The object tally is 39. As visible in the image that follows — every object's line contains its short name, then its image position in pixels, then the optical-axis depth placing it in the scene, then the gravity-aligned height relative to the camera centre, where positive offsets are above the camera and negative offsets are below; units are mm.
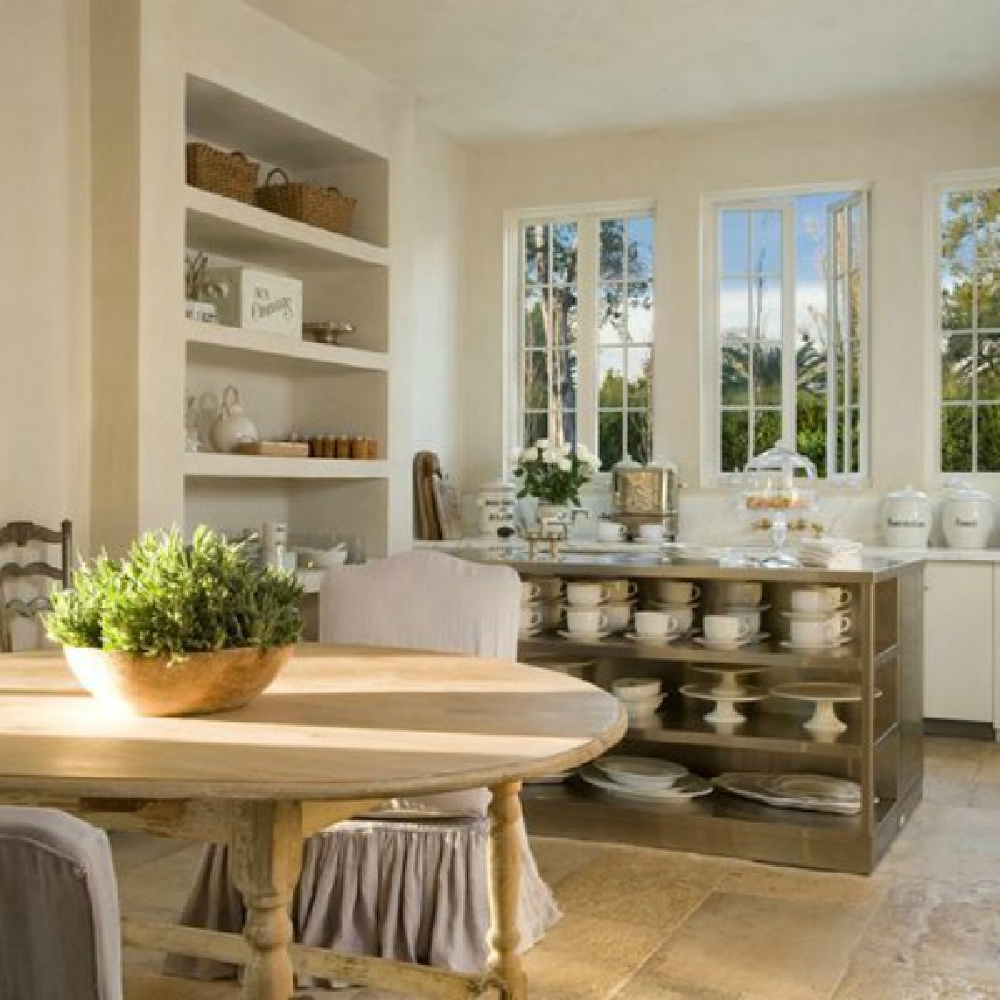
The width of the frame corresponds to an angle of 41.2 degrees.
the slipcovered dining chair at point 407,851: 2766 -787
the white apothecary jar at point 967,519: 5852 -189
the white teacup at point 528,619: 4043 -436
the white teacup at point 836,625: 3727 -419
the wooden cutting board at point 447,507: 6480 -155
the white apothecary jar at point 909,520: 5953 -197
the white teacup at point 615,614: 4020 -417
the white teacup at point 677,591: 3959 -345
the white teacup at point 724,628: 3789 -433
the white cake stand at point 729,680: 3859 -596
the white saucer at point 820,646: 3709 -477
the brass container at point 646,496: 6457 -97
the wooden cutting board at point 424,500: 6461 -115
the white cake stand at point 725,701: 3828 -649
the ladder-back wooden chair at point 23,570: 3936 -281
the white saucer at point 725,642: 3795 -477
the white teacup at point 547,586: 4102 -339
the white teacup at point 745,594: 3930 -348
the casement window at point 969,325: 6148 +703
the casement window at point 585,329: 6828 +768
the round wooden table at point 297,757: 1549 -349
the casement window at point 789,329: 6398 +725
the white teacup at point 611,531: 6457 -268
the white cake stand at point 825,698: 3725 -624
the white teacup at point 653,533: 6425 -275
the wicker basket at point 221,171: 4680 +1095
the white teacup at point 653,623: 3879 -430
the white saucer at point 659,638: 3885 -473
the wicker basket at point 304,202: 5199 +1086
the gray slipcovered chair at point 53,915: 917 -304
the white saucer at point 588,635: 3949 -475
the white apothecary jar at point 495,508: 6676 -160
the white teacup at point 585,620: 3953 -429
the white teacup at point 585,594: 3945 -349
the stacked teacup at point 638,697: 3932 -655
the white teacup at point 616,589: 4012 -341
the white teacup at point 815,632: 3719 -437
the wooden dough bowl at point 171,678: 1848 -285
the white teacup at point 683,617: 3930 -418
